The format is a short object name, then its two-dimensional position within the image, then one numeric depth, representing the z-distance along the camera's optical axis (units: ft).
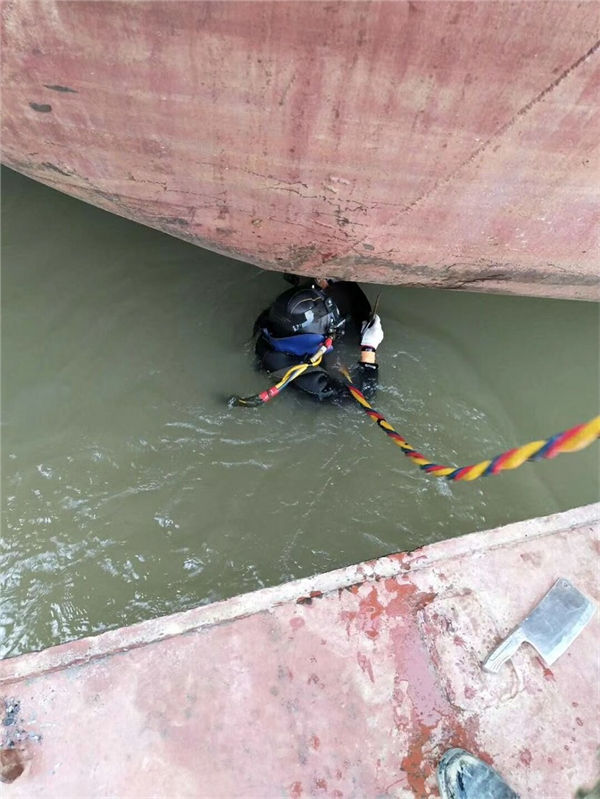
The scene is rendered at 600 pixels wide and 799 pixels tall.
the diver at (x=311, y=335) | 10.38
